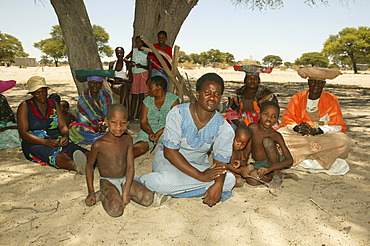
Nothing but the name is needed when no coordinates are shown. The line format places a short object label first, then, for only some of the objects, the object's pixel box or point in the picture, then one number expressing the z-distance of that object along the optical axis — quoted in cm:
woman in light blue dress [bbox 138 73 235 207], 250
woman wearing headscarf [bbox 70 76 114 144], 426
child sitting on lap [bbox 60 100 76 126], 495
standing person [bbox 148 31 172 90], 562
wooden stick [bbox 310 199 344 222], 245
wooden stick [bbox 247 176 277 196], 290
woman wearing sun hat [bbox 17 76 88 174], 335
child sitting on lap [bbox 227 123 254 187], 304
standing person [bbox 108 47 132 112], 605
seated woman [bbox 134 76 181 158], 366
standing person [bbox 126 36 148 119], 580
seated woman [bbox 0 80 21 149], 416
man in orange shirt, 345
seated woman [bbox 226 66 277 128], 420
